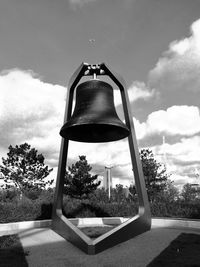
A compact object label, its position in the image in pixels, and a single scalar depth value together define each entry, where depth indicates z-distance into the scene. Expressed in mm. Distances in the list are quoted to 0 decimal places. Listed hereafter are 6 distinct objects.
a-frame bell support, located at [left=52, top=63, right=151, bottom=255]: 8004
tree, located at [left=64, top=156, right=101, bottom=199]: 36562
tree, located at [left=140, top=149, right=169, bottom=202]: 33500
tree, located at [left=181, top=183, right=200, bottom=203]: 47597
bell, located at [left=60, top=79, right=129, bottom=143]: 7160
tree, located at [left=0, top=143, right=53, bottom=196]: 39906
